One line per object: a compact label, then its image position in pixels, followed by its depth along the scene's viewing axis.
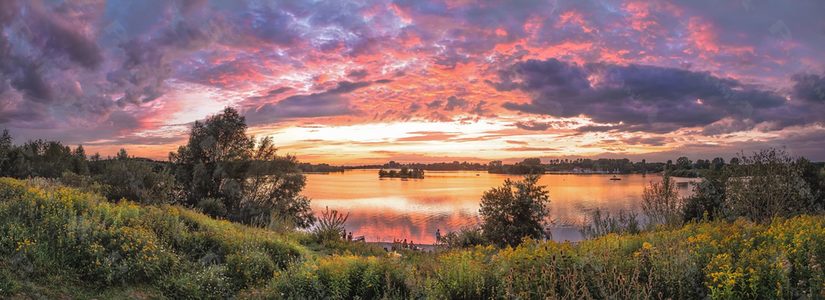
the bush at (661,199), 20.17
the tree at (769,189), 17.19
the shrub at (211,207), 30.66
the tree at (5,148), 37.91
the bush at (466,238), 18.31
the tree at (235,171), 35.97
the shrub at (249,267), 8.73
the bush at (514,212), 19.44
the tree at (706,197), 26.80
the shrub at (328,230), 14.32
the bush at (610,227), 13.94
